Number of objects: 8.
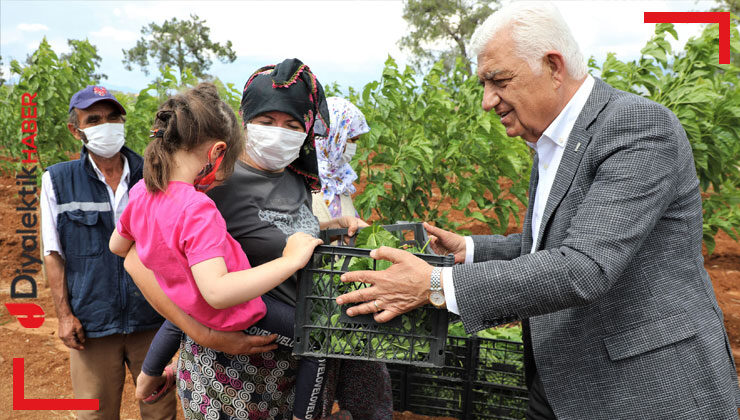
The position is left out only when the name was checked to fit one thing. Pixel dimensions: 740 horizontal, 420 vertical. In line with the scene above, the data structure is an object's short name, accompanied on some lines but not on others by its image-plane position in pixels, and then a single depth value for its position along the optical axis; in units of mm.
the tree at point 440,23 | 25481
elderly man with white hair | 1431
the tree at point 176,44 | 31594
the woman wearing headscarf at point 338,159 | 3641
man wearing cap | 2785
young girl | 1574
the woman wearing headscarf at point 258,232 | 1846
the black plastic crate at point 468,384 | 3125
